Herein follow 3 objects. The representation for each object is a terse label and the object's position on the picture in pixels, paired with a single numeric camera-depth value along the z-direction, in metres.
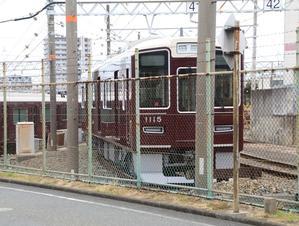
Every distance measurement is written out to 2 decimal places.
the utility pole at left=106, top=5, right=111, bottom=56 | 37.49
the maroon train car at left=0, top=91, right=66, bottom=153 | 25.02
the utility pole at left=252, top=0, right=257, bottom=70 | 30.60
